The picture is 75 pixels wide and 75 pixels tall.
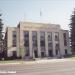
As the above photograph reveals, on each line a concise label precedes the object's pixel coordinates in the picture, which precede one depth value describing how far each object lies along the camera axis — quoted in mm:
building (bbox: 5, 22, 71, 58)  67562
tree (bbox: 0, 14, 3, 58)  64738
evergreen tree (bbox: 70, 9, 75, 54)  72750
